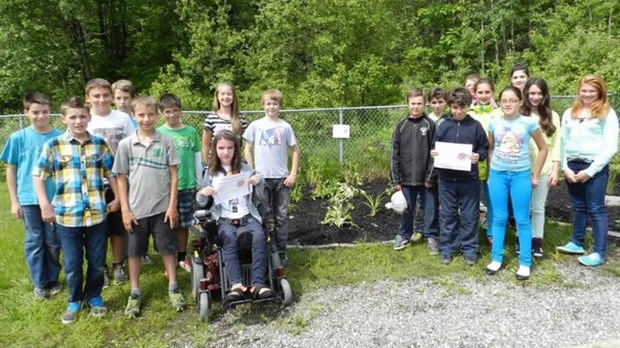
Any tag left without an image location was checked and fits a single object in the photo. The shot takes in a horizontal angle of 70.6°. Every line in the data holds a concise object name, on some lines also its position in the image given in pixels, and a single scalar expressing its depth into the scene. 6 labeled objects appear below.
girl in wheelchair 3.58
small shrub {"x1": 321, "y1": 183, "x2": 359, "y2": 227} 5.86
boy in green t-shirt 4.23
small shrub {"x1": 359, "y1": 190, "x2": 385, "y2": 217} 6.28
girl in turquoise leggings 4.20
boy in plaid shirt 3.59
